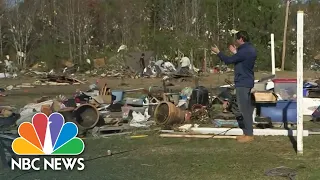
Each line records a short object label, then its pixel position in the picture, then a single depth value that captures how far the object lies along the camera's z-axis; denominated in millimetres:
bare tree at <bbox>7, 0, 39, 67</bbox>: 32969
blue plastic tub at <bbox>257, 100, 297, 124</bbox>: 10609
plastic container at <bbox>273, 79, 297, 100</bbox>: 11672
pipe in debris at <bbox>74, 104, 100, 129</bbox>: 10608
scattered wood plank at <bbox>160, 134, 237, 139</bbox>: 9102
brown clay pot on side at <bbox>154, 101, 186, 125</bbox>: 10539
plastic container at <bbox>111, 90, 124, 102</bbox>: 13973
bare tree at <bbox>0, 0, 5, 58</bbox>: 33094
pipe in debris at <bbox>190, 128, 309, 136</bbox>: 9289
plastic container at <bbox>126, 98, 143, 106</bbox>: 12602
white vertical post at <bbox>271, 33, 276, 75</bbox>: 13170
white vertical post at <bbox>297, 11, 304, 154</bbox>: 7555
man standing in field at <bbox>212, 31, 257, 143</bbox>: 8609
